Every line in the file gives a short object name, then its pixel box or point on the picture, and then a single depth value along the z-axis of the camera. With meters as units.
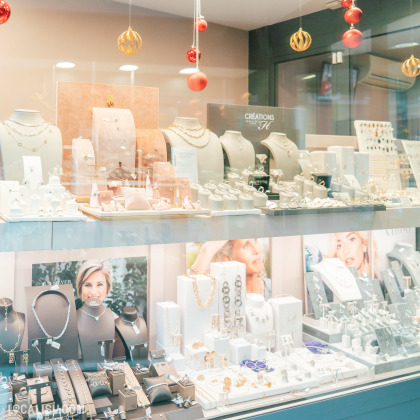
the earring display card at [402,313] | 2.63
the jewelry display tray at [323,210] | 2.09
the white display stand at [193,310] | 2.18
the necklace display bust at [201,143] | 1.92
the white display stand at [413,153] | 2.63
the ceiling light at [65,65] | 1.67
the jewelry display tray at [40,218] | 1.60
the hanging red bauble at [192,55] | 1.90
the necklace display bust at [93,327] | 1.95
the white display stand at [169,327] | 2.14
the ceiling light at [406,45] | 2.54
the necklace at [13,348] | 1.82
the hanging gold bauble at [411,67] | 2.58
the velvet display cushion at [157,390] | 1.79
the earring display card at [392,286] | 2.75
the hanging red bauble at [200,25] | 1.92
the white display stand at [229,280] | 2.28
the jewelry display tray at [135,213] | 1.73
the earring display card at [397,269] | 2.85
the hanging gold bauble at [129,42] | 1.79
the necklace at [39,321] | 1.89
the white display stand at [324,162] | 2.32
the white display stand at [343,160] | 2.39
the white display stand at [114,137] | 1.79
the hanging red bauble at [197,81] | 1.91
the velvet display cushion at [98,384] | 1.76
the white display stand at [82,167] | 1.74
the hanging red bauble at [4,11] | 1.55
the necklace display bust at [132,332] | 2.02
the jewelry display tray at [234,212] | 1.97
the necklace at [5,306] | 1.88
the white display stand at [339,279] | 2.65
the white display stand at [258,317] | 2.34
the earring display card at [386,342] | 2.38
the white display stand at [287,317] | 2.41
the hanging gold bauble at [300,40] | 2.17
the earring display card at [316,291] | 2.61
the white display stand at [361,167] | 2.43
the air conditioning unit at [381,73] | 2.46
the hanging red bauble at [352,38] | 2.36
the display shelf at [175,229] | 1.63
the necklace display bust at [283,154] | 2.17
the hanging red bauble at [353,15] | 2.33
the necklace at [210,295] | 2.21
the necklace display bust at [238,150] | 2.06
